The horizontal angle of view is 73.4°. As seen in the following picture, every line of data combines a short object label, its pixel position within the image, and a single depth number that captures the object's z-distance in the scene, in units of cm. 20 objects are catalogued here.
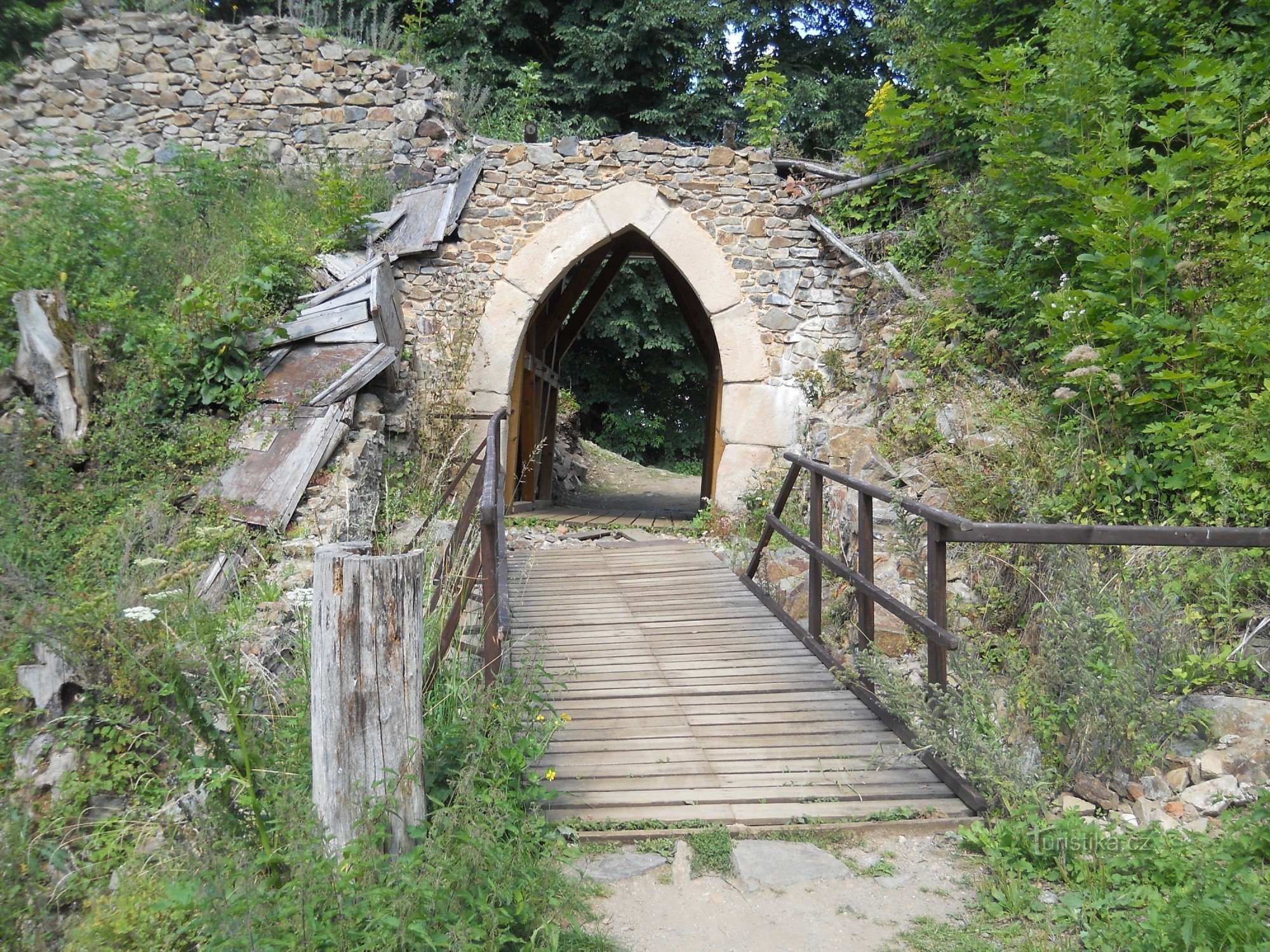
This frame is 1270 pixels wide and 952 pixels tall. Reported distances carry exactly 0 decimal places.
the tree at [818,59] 1188
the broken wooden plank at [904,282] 618
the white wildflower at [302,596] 271
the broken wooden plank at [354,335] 593
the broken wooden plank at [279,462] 483
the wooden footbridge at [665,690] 199
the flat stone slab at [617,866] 232
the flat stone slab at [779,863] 231
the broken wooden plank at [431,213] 679
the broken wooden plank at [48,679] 339
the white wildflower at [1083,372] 393
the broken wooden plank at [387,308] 611
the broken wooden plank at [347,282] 609
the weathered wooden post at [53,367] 510
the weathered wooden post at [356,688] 198
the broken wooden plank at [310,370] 547
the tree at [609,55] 1114
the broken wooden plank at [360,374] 549
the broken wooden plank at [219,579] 416
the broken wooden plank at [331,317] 585
